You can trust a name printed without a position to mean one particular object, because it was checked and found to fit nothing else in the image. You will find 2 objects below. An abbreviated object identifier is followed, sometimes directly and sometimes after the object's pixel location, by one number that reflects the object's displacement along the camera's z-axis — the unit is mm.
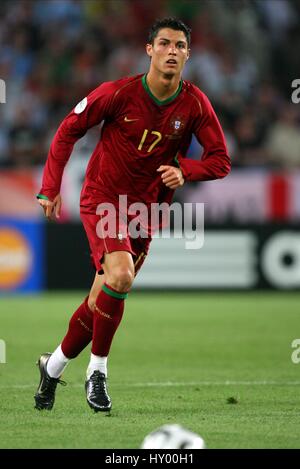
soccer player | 12594
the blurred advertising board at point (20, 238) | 28734
